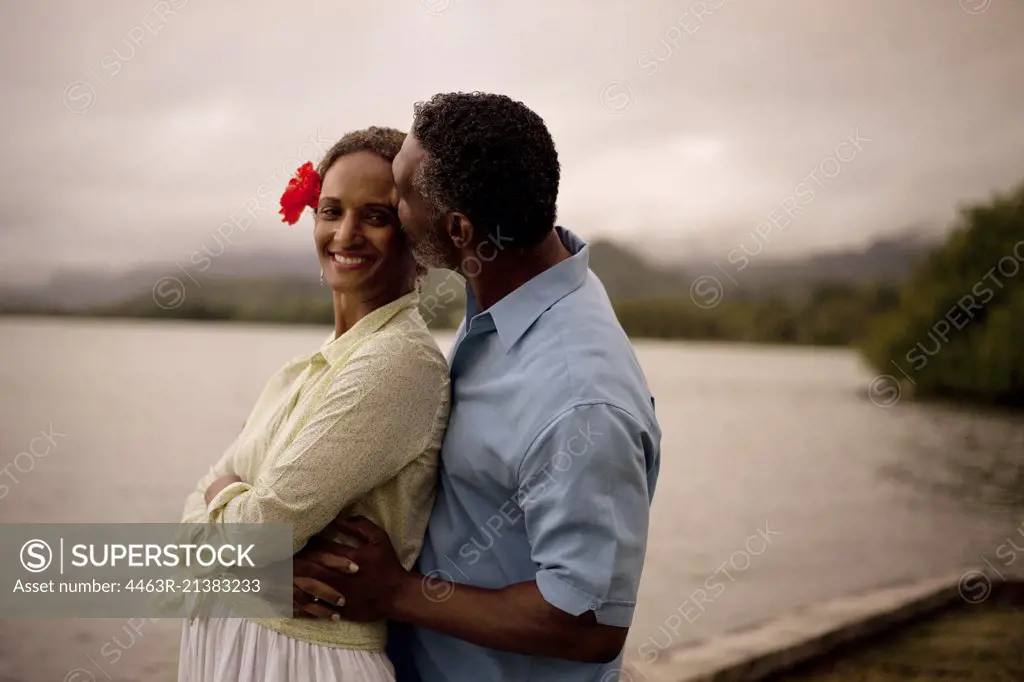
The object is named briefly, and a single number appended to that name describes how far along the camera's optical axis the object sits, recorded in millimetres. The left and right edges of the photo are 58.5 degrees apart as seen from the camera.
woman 1237
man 1157
